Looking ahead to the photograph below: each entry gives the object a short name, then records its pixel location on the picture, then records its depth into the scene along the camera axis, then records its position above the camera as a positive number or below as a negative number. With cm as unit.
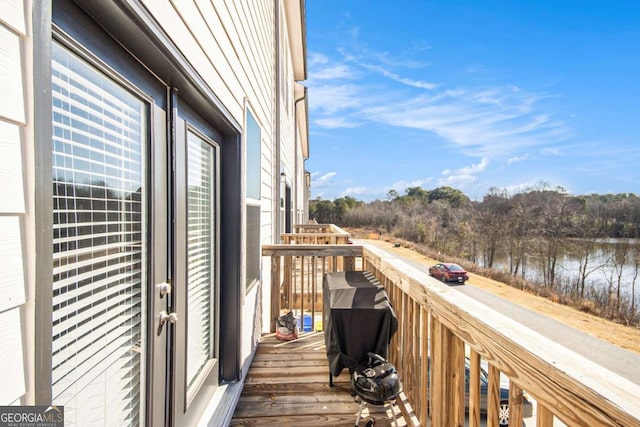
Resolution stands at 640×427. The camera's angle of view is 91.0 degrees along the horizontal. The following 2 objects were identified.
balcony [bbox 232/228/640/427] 69 -56
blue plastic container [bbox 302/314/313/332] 414 -153
